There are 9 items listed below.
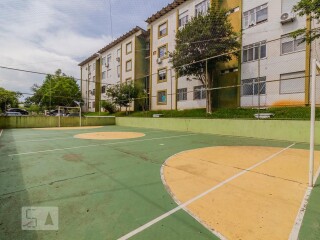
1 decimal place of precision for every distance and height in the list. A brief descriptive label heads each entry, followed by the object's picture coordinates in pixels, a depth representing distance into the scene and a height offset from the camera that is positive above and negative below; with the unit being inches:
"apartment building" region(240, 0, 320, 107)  513.3 +168.9
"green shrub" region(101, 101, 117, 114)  1060.4 +39.6
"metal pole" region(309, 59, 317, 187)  144.8 -6.1
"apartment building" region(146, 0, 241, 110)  681.6 +210.2
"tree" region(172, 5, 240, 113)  596.1 +227.6
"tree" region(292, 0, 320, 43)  367.6 +205.7
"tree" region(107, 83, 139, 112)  896.9 +95.1
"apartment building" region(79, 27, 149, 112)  1111.6 +333.1
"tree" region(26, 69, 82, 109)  1331.2 +158.3
